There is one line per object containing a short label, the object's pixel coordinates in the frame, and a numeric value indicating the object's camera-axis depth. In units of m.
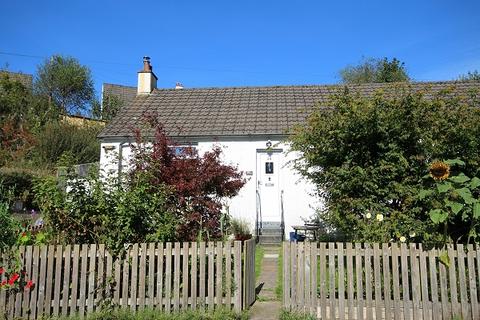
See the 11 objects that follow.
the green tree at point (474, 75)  29.17
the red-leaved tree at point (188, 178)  7.86
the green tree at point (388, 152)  7.27
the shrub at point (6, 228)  6.05
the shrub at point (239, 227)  12.38
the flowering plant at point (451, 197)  5.62
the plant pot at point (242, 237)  9.76
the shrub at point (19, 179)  17.34
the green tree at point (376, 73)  30.84
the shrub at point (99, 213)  5.96
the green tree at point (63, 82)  37.78
